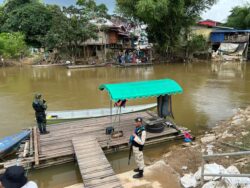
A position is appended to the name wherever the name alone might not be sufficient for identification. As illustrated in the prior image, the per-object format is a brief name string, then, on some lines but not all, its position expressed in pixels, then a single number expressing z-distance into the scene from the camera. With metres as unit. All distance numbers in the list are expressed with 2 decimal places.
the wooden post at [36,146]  5.60
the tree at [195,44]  28.09
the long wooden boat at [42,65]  26.06
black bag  6.89
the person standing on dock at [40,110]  6.58
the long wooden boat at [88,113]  8.33
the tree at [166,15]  23.92
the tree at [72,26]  24.83
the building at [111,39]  28.37
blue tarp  31.08
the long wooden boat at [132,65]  25.22
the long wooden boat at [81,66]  24.12
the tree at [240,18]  32.41
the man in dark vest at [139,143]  4.64
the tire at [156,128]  7.04
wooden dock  5.62
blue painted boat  6.05
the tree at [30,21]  29.39
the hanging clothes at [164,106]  7.33
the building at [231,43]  29.17
